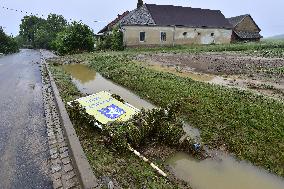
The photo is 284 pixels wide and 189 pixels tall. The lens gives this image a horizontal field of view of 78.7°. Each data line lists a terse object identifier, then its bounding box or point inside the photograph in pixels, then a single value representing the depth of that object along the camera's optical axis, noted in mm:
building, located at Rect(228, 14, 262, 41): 29059
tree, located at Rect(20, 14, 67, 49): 45058
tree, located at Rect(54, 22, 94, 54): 20754
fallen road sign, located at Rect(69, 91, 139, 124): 4669
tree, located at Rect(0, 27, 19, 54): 30933
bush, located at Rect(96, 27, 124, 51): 21547
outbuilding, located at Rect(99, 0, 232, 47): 21849
